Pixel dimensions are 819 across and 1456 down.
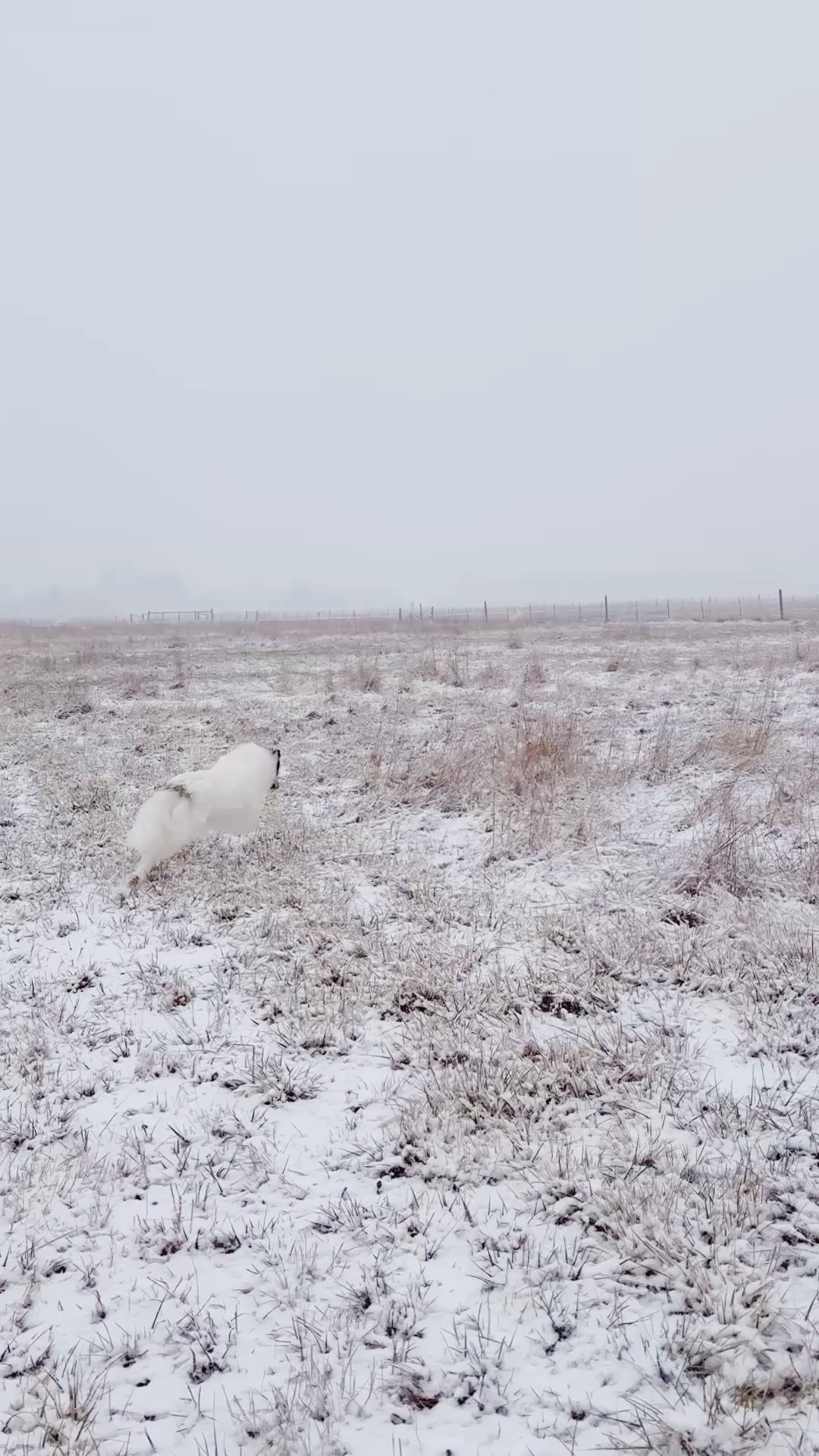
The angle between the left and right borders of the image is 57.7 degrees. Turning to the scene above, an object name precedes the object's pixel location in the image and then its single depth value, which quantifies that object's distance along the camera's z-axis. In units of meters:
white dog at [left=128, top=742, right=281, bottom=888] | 6.31
